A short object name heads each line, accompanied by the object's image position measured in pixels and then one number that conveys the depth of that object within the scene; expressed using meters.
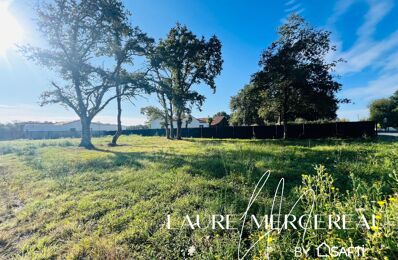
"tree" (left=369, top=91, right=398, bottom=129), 32.78
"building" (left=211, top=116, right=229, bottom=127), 44.25
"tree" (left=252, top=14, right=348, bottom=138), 14.88
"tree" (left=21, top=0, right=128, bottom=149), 14.18
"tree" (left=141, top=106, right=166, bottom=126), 25.56
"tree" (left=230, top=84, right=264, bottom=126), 34.19
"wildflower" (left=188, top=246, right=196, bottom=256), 2.11
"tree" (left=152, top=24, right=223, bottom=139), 20.52
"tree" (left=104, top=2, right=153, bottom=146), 15.82
